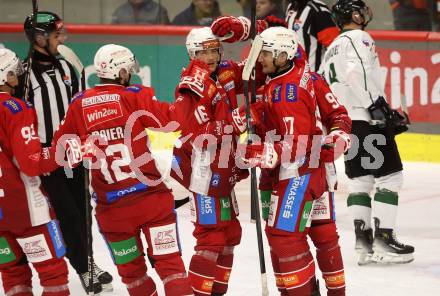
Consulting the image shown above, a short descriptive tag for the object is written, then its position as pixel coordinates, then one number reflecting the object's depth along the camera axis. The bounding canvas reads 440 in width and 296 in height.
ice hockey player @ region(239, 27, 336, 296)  10.38
